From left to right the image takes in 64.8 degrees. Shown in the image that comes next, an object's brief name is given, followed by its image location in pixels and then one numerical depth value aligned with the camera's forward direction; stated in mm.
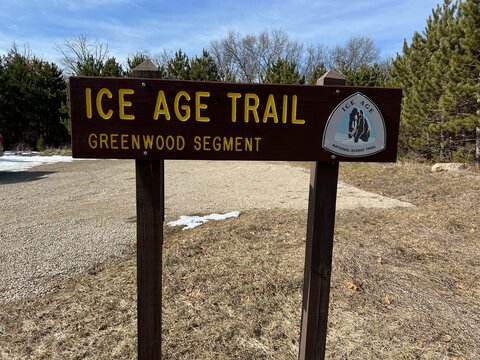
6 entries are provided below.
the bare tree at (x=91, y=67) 19531
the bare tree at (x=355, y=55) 43519
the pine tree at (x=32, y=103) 18797
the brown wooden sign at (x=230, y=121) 1583
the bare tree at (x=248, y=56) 41438
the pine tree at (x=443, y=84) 10047
